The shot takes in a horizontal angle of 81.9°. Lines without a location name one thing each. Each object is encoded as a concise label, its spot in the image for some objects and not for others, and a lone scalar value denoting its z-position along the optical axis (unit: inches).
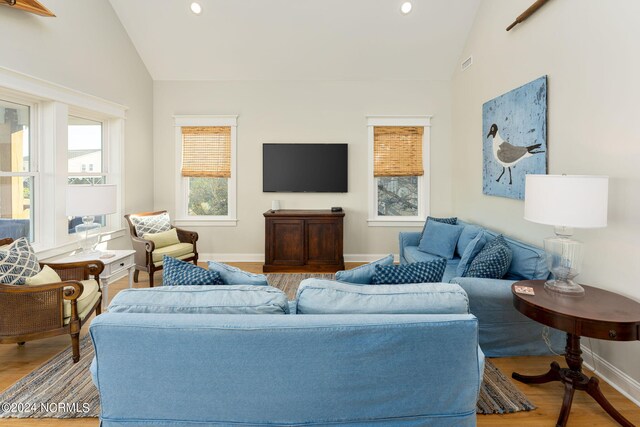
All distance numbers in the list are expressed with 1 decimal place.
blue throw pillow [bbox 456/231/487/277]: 131.2
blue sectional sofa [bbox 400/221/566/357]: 108.0
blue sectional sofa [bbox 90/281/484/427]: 60.8
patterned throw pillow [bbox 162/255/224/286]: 78.1
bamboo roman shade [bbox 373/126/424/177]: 232.2
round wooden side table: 75.3
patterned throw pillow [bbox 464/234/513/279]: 113.7
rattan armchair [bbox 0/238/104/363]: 98.5
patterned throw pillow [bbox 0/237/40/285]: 101.7
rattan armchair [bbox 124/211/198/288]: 174.9
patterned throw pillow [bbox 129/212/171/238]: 190.4
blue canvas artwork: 131.4
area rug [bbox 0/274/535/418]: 85.6
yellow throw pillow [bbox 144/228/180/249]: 186.4
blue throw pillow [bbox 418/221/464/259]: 168.6
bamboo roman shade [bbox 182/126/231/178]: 233.9
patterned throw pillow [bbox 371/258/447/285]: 81.4
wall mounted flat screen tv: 229.6
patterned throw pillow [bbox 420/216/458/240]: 191.6
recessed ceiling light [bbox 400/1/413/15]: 188.2
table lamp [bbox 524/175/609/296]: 84.3
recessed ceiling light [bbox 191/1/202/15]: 188.4
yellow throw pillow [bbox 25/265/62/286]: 105.1
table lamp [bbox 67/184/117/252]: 134.0
